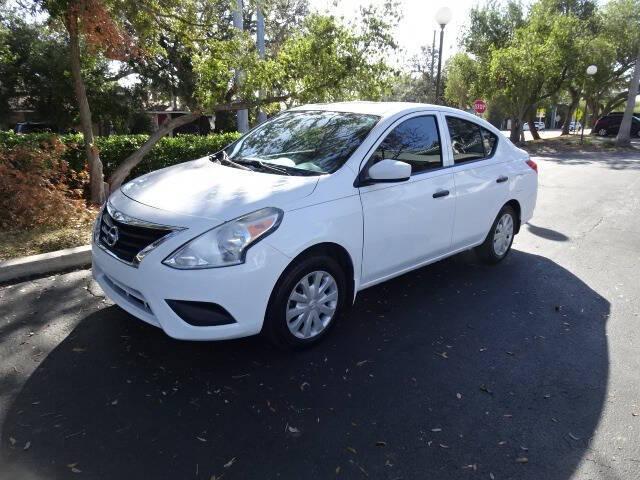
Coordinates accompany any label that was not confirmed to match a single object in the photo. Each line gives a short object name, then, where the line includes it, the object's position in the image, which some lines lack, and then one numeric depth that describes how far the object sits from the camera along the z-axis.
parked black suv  33.41
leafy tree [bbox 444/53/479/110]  26.12
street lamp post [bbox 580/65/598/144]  22.64
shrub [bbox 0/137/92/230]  5.74
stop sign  21.06
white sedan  2.98
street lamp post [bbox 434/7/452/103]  16.20
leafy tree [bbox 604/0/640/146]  25.52
